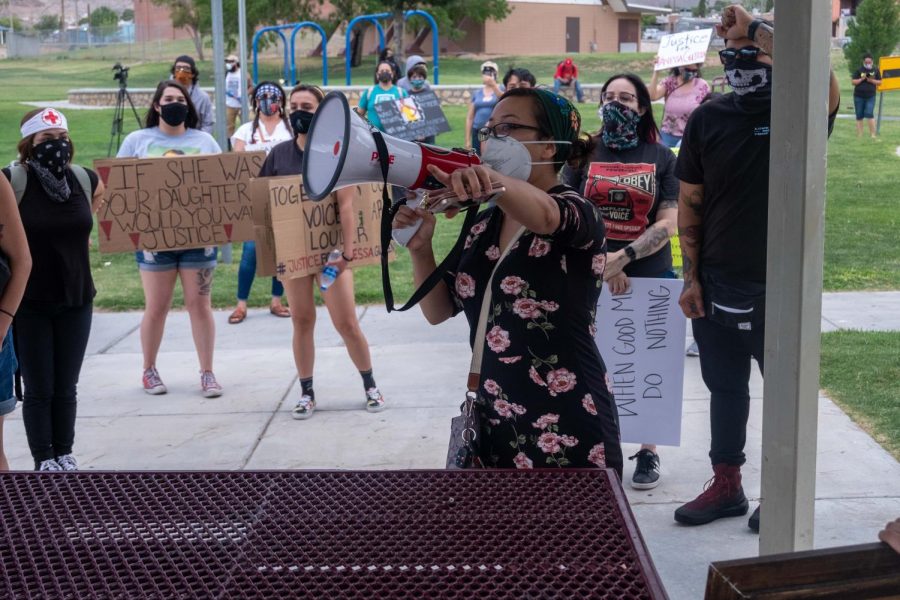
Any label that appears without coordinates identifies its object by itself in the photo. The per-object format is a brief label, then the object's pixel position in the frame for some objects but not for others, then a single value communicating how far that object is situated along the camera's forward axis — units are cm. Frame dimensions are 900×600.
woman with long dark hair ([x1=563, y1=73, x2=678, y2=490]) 473
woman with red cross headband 469
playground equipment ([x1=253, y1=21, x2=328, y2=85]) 2464
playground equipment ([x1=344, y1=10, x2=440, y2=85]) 2426
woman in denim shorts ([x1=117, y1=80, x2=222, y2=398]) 639
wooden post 240
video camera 1664
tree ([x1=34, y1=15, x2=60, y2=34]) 8631
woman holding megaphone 272
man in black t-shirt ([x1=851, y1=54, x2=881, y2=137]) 1980
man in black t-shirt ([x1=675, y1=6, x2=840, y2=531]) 391
